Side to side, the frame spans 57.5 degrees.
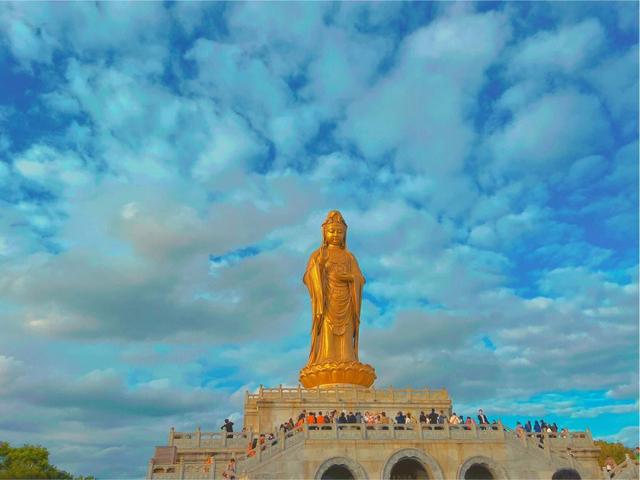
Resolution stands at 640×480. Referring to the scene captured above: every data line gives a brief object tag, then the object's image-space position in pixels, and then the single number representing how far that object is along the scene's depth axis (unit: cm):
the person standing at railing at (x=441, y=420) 2339
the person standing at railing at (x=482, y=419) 2373
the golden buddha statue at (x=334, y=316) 3353
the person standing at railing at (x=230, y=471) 1972
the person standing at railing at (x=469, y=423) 2314
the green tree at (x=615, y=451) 4216
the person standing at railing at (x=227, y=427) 2537
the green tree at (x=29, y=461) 3416
